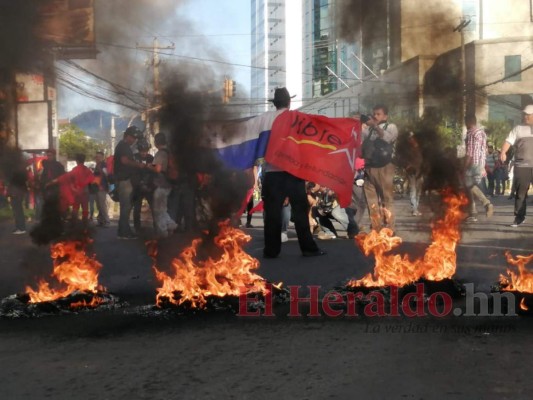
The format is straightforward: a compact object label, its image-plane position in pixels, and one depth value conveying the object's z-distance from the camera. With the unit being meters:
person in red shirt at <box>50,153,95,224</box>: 6.33
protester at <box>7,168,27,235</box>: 6.25
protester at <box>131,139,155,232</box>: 8.06
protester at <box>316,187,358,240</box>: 9.79
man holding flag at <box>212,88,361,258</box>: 6.42
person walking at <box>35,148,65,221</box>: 6.44
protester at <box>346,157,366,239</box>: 9.63
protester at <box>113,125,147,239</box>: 8.04
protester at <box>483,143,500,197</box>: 14.44
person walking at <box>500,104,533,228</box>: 9.32
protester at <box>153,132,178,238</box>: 6.51
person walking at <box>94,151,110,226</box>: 11.28
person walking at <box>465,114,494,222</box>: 6.72
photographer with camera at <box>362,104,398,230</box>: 6.73
